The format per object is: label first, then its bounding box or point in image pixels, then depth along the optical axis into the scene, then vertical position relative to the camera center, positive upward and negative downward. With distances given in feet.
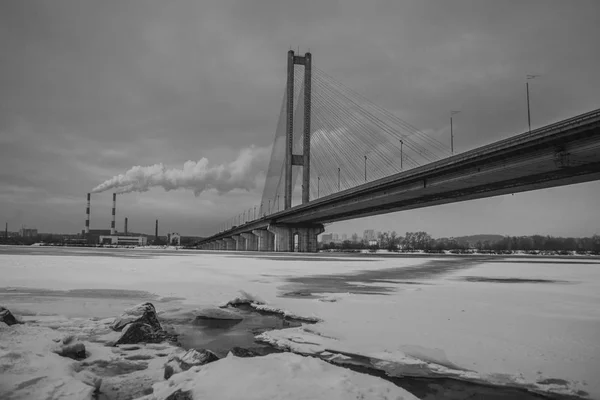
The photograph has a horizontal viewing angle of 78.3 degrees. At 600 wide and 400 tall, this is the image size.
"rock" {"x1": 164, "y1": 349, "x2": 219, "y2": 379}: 16.06 -5.91
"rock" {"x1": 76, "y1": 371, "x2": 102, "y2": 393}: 14.69 -6.08
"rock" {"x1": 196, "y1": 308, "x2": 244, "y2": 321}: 28.96 -6.70
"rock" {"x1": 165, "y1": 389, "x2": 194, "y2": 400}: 12.72 -5.74
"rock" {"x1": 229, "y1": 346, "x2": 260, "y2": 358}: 18.02 -6.09
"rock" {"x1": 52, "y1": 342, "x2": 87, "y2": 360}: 18.24 -5.96
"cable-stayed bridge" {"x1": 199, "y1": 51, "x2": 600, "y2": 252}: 99.91 +19.04
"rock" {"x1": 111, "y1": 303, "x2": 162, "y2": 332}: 23.67 -5.68
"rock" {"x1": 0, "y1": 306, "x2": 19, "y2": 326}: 22.53 -5.35
